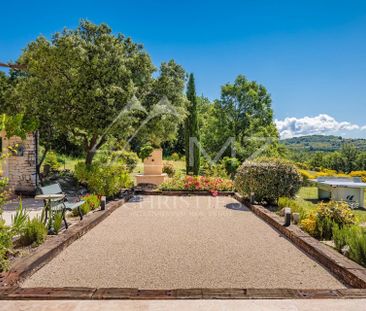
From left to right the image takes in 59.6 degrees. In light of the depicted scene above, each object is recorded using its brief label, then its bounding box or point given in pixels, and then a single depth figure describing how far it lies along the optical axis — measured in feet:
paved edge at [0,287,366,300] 11.44
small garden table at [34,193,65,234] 20.19
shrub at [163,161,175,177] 67.10
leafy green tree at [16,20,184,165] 38.81
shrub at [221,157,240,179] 68.32
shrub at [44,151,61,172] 56.98
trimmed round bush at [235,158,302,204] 32.07
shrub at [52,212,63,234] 20.18
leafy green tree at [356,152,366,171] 127.13
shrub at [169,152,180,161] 111.65
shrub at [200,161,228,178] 56.13
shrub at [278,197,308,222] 24.96
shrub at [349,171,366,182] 70.77
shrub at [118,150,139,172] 67.62
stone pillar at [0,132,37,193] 38.60
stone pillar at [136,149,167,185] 54.83
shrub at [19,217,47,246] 17.94
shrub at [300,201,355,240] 20.54
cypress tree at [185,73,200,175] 71.77
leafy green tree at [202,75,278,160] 89.97
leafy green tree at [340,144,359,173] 129.98
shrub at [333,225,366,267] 14.99
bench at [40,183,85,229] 21.53
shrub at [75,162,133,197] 36.24
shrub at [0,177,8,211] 14.34
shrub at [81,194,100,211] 29.30
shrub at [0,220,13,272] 13.52
